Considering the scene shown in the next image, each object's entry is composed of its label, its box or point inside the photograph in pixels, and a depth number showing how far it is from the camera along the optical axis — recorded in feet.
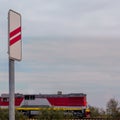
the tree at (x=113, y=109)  137.28
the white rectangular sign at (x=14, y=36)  19.02
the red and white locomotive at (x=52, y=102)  203.10
